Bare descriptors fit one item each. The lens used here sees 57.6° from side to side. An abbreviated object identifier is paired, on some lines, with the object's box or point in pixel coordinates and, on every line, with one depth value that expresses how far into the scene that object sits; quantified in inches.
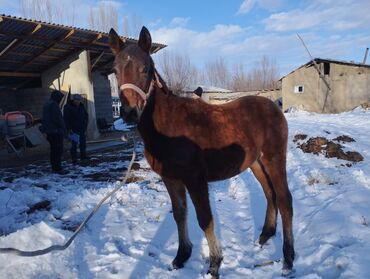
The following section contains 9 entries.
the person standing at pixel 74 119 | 379.6
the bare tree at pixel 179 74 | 1673.5
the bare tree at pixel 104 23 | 1298.0
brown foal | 115.3
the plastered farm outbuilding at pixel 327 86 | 878.4
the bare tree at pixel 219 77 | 2870.3
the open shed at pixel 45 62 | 492.1
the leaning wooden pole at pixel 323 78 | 922.1
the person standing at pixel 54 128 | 327.0
